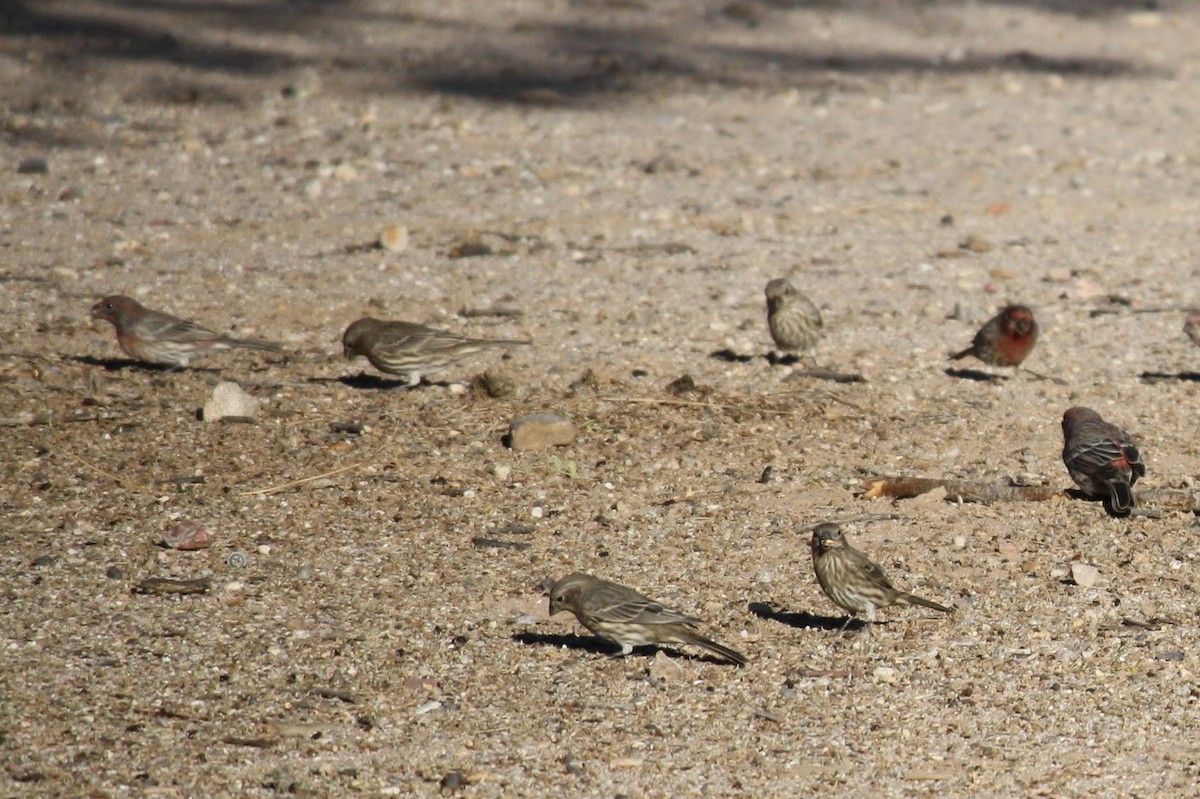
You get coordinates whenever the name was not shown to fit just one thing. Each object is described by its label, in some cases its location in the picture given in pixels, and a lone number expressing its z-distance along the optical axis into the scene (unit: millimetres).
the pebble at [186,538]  14070
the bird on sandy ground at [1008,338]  19578
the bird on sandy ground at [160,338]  18531
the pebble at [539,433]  16484
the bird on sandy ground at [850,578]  12539
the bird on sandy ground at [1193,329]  20469
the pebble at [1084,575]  13594
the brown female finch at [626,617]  11984
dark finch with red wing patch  14687
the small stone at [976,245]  25359
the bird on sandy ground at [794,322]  19781
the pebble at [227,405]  17141
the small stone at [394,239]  24234
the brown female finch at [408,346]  18250
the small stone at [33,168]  27937
